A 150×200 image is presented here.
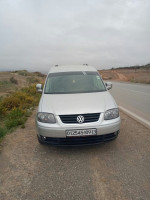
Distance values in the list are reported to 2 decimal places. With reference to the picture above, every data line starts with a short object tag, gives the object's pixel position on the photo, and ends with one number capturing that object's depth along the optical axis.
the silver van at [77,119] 3.20
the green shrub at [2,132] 4.68
